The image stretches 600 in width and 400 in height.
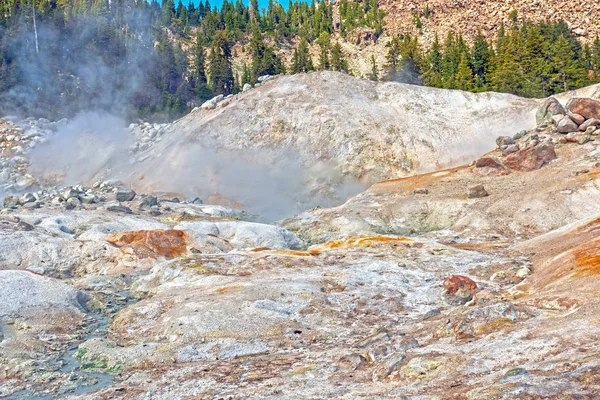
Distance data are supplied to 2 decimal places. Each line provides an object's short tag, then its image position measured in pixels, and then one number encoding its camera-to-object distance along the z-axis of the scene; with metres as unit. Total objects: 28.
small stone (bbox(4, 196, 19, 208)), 36.98
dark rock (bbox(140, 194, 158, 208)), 37.61
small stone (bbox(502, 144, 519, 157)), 37.66
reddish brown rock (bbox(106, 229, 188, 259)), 25.00
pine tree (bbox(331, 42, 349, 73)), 80.29
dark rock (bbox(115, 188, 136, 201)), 39.12
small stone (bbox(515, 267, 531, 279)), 19.06
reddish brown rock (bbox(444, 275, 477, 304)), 17.48
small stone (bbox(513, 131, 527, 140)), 41.37
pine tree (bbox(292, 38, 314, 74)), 80.81
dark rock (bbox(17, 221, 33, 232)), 26.76
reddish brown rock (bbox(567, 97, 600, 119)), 38.41
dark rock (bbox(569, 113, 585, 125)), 38.53
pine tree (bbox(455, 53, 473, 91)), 67.12
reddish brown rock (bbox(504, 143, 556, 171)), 35.31
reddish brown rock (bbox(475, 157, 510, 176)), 36.19
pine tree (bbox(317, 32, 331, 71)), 83.19
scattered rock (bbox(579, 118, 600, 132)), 37.53
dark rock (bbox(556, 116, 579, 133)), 38.34
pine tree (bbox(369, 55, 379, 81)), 85.99
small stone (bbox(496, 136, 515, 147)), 39.56
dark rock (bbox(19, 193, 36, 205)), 37.41
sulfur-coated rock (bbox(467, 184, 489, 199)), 33.16
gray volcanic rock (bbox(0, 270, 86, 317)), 16.83
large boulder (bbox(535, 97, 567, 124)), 41.56
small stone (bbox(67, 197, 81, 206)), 36.12
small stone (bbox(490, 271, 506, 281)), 19.27
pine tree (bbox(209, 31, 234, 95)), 83.81
